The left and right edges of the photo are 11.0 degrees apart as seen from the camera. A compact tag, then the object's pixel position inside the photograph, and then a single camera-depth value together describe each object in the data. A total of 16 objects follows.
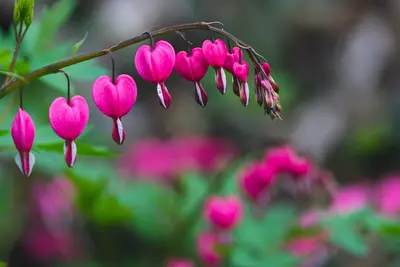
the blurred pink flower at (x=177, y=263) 1.52
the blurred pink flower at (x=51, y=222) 2.05
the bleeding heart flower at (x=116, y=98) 1.18
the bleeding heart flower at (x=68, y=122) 1.19
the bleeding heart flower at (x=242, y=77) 1.20
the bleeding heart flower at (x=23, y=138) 1.19
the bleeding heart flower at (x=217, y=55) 1.21
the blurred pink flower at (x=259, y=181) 1.56
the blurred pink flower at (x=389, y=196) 2.01
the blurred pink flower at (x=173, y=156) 2.29
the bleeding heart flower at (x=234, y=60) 1.21
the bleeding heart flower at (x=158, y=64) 1.19
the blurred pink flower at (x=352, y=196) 2.07
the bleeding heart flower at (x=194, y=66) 1.21
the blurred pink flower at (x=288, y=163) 1.55
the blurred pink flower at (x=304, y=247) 1.75
